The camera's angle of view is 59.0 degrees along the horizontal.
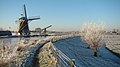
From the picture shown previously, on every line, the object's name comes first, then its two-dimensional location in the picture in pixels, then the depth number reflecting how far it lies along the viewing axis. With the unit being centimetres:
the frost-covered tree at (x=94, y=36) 2076
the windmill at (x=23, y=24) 3718
